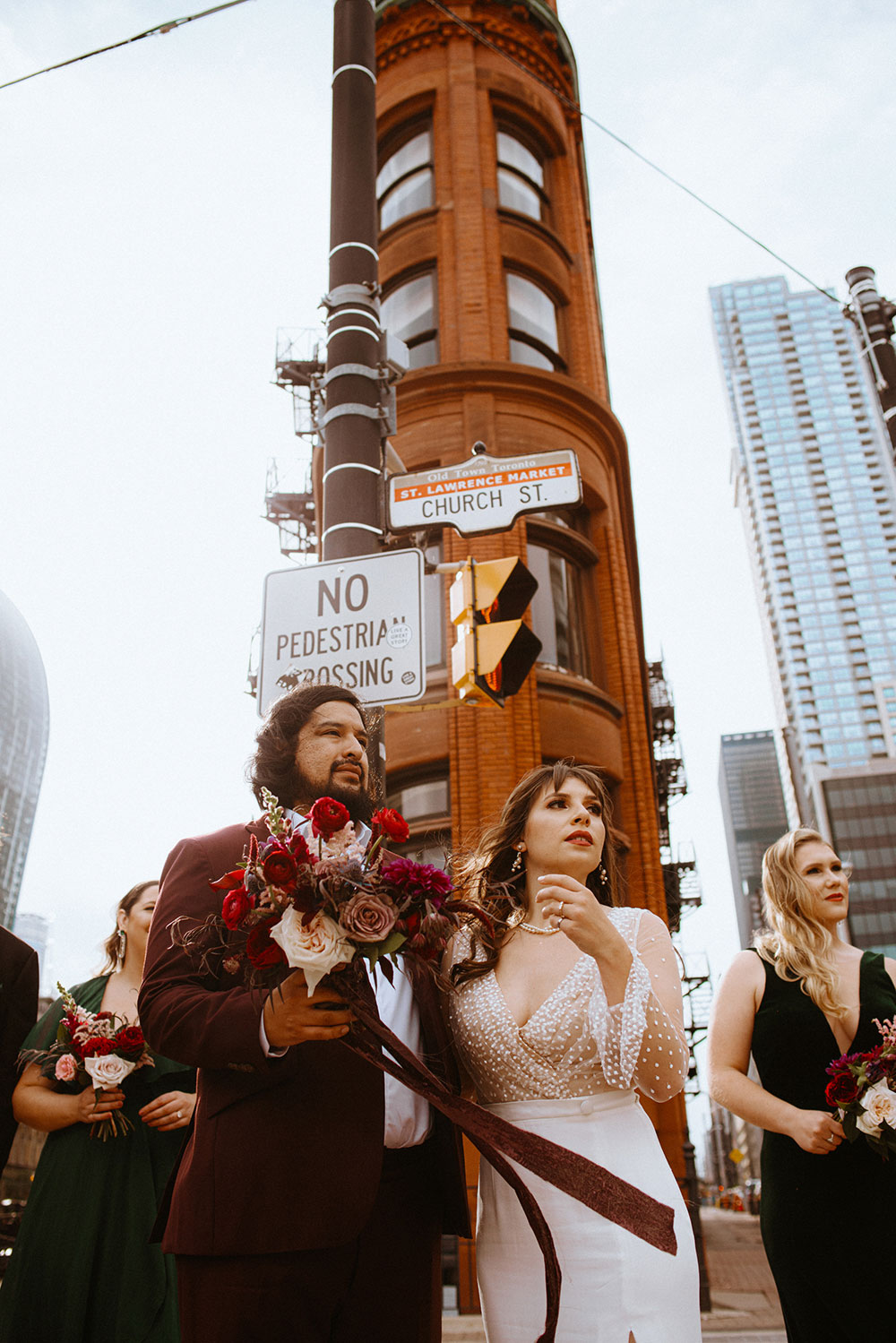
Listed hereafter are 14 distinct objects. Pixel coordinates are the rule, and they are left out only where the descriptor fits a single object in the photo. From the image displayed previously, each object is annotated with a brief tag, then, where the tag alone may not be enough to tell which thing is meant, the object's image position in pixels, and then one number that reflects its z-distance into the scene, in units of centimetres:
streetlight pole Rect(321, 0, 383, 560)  509
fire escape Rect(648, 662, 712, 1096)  2967
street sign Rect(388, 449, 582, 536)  602
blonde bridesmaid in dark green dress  334
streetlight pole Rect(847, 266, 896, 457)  873
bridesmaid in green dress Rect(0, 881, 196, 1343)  364
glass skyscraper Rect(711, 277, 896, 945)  15762
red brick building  1292
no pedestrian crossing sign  461
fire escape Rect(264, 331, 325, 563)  1956
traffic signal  601
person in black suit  413
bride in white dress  246
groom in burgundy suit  222
